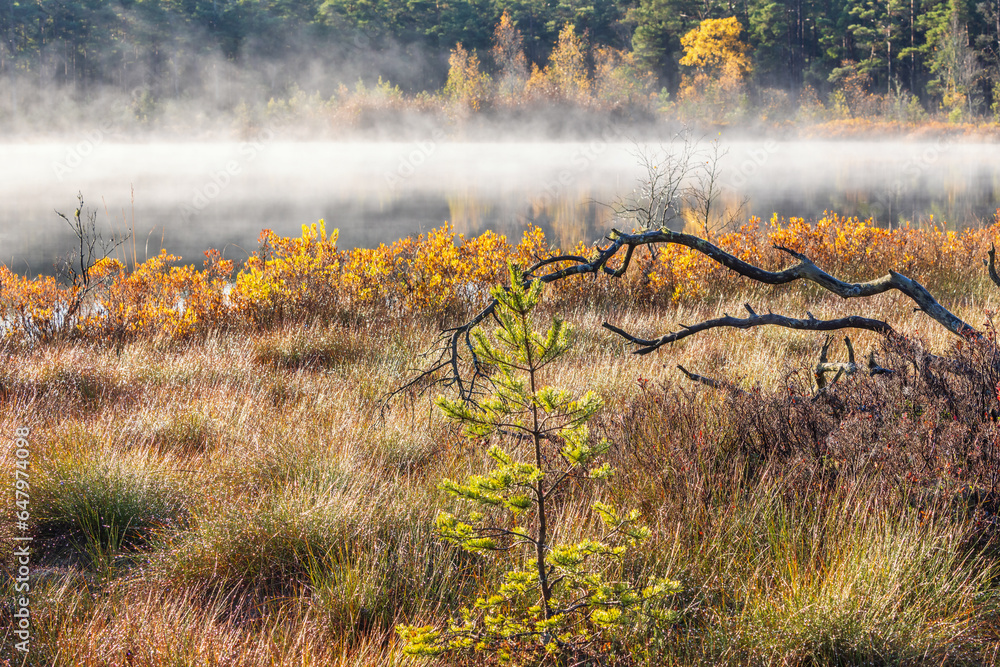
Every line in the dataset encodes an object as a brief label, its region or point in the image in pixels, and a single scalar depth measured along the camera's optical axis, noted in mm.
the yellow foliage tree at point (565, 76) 96437
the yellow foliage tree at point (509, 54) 112062
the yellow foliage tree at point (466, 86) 93375
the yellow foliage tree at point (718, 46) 112812
